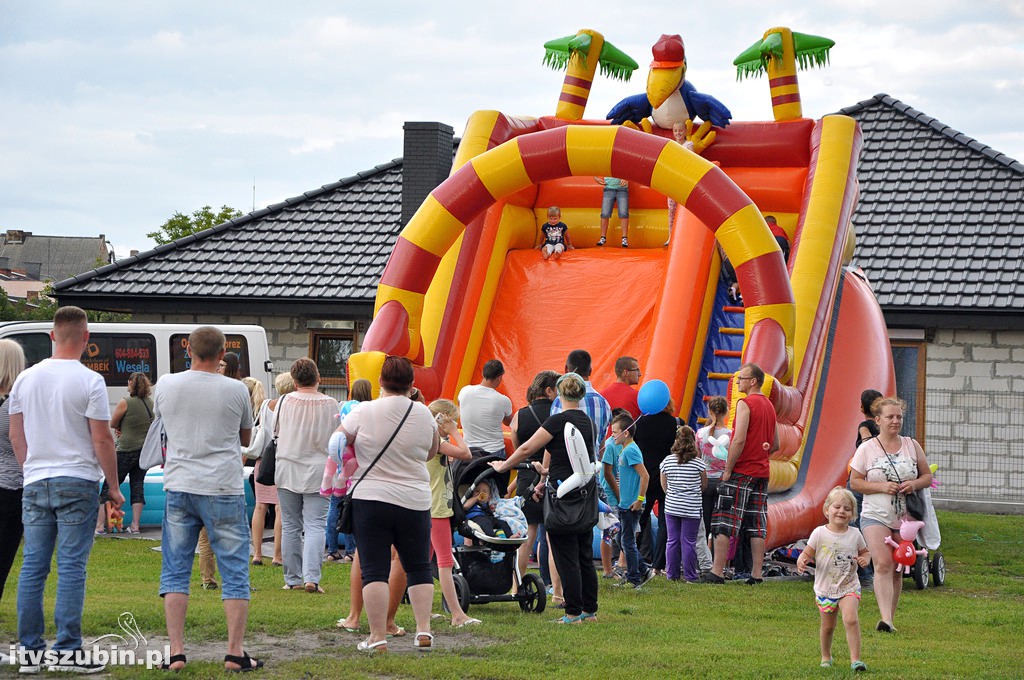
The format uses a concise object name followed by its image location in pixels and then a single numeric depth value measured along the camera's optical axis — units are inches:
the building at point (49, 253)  3786.9
